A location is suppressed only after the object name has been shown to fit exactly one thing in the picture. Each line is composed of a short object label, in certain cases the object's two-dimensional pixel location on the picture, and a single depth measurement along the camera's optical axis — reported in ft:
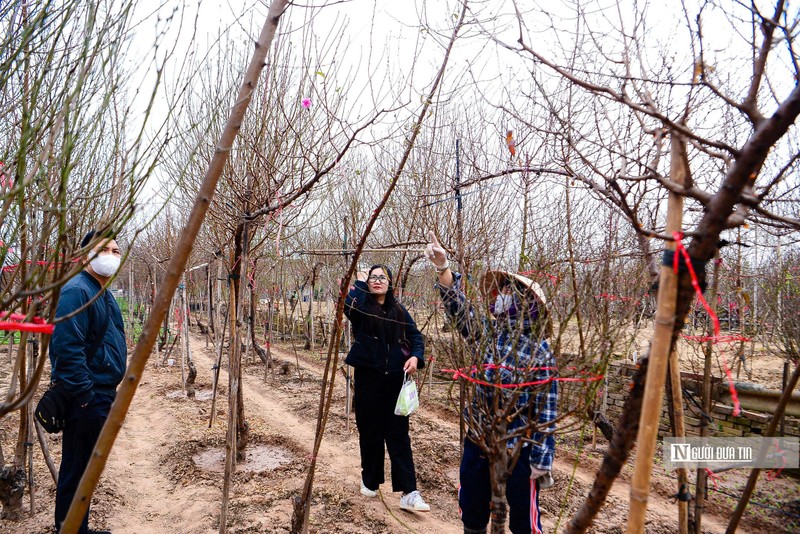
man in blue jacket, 8.63
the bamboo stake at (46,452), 11.47
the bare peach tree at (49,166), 3.55
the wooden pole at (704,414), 9.16
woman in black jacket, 12.44
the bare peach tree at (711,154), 2.94
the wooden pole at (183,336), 25.13
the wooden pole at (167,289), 3.27
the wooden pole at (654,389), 3.20
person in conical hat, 7.09
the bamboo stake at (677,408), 6.34
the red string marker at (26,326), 3.27
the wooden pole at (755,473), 6.89
